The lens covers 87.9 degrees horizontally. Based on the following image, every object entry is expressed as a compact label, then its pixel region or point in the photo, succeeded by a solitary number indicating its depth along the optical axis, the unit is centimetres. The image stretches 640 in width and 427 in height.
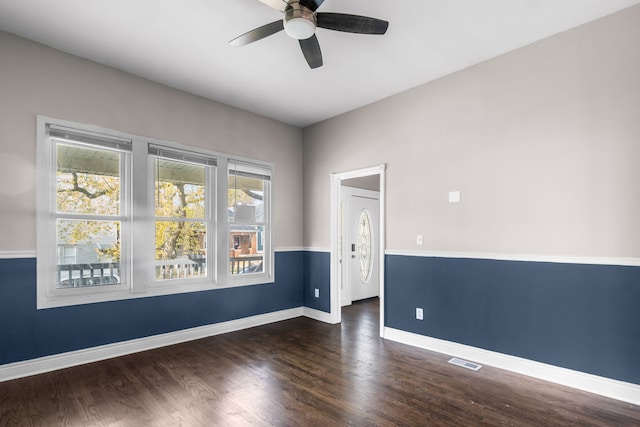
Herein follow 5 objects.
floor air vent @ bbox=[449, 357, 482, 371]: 324
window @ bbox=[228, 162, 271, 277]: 460
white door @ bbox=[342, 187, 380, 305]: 601
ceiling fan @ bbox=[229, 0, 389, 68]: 230
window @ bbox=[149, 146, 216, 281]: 390
